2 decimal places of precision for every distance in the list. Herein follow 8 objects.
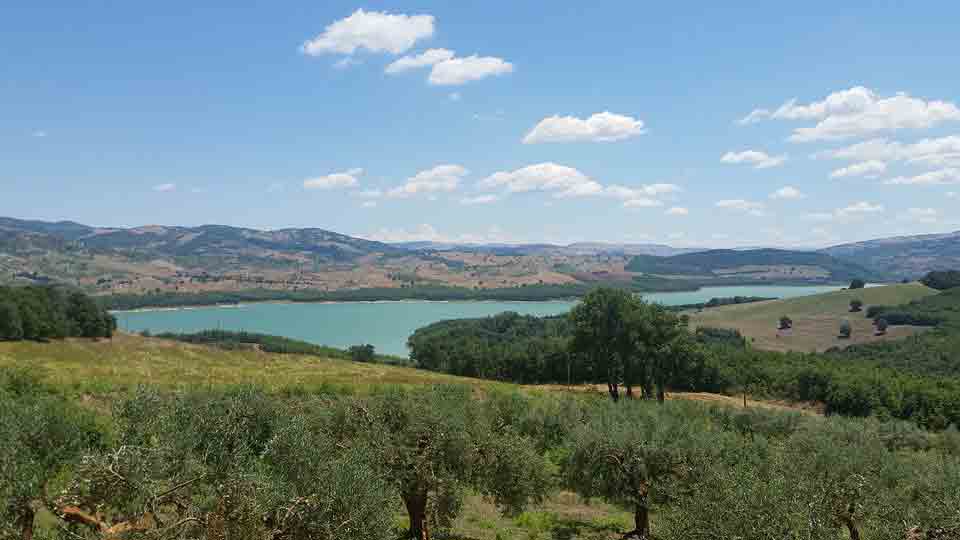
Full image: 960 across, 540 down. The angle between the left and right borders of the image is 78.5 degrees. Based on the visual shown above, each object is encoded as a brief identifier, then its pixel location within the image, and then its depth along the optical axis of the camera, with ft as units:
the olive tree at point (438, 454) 88.89
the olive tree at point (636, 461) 101.65
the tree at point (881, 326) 614.83
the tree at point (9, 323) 295.69
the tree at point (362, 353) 507.71
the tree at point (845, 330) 623.77
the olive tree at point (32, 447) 52.11
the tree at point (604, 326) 242.17
